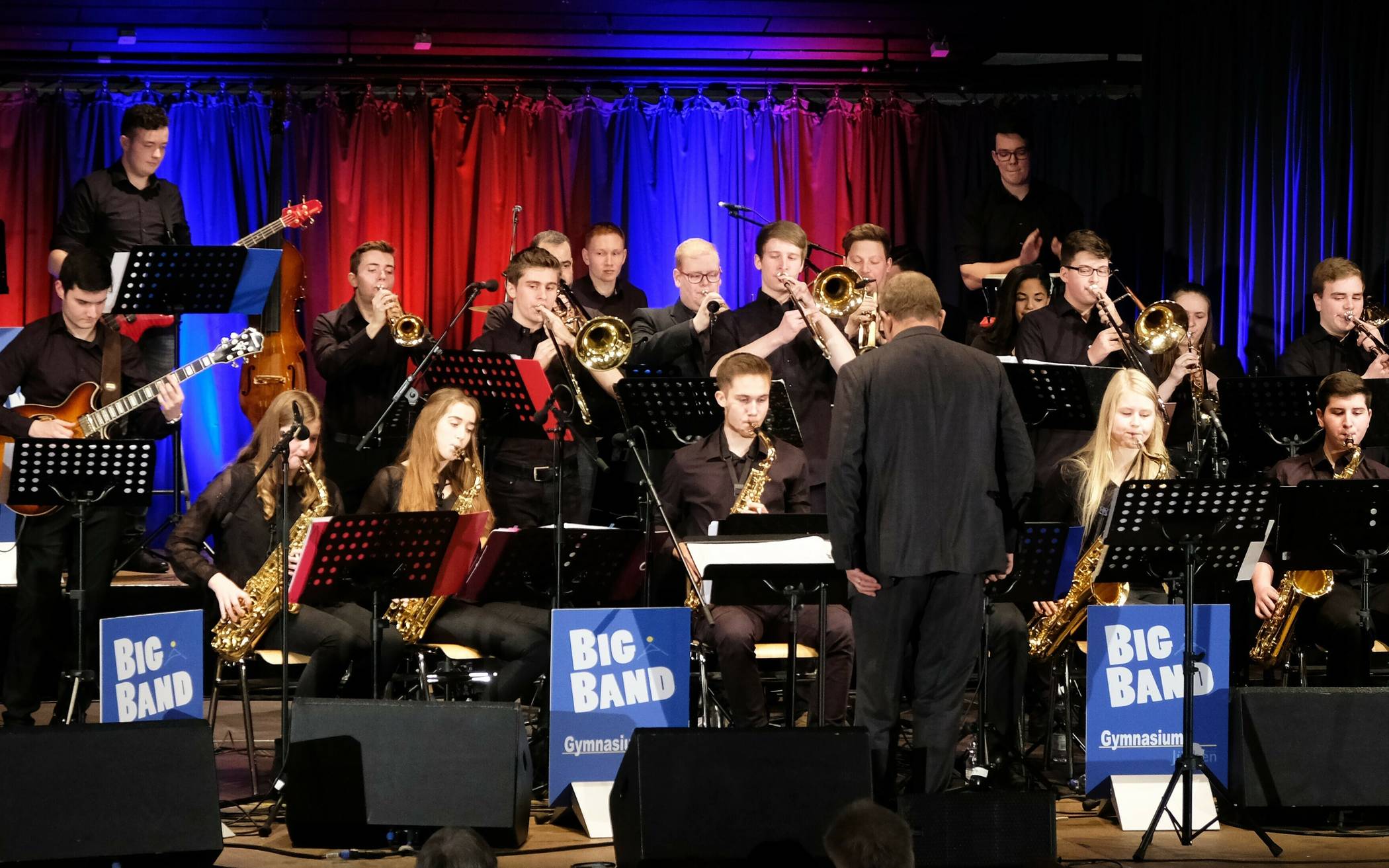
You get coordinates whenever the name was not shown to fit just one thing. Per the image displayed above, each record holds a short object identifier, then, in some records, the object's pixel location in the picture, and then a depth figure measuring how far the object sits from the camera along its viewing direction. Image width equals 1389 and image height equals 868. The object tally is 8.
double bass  16.34
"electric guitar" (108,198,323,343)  15.90
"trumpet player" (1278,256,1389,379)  15.07
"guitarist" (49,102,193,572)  15.69
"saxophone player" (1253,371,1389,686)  12.73
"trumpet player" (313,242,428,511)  15.14
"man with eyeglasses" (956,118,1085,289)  17.50
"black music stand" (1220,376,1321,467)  13.74
